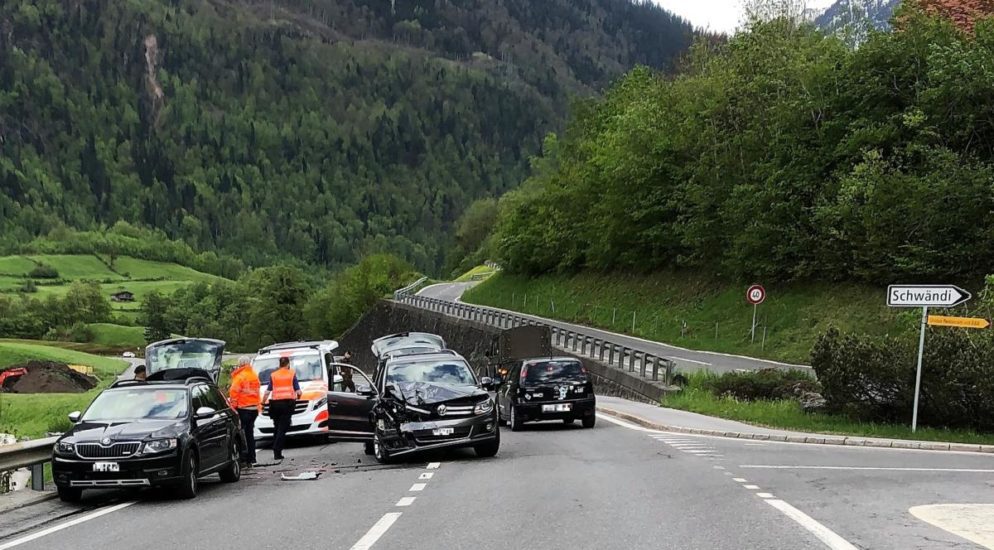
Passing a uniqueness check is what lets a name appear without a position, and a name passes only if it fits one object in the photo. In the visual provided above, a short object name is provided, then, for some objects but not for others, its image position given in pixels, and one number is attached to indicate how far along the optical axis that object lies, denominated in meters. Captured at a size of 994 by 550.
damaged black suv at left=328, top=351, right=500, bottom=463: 16.22
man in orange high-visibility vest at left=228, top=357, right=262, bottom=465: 17.00
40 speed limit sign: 36.12
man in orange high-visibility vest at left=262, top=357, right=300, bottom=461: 17.67
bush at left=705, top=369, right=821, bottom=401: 26.25
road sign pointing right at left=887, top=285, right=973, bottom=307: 18.84
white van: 21.12
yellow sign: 18.17
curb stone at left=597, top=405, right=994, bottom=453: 17.69
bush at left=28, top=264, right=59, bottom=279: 196.25
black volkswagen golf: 22.77
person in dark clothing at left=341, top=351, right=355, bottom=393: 25.03
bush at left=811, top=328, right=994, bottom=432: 18.44
